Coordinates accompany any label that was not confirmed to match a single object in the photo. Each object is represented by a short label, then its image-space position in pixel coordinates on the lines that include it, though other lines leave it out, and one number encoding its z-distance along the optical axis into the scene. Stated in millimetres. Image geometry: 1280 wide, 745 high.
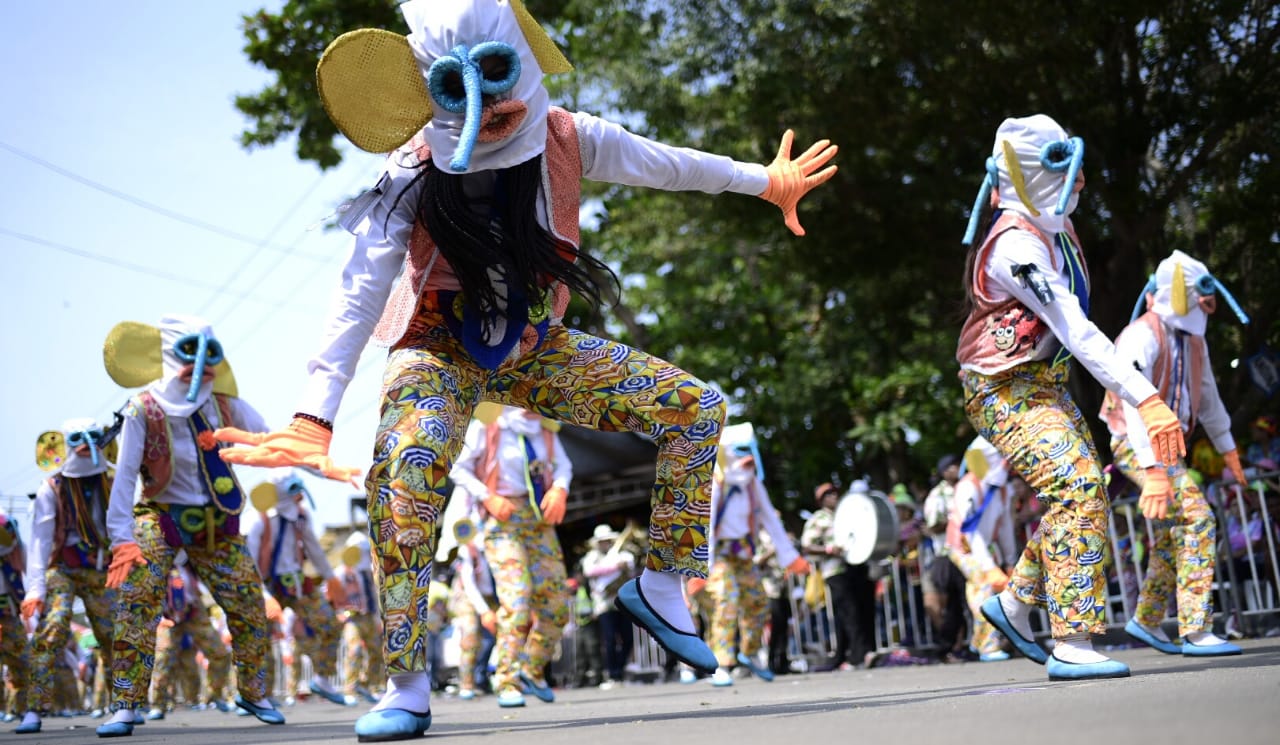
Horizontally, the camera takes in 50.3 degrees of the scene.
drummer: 13680
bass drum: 13281
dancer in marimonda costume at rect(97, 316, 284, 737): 7457
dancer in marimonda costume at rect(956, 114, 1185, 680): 5320
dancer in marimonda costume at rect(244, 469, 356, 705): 12906
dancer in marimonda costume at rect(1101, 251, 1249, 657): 7066
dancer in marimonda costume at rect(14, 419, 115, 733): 10328
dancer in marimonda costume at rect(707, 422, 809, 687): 11734
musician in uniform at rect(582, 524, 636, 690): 17516
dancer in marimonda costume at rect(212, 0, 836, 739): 4043
